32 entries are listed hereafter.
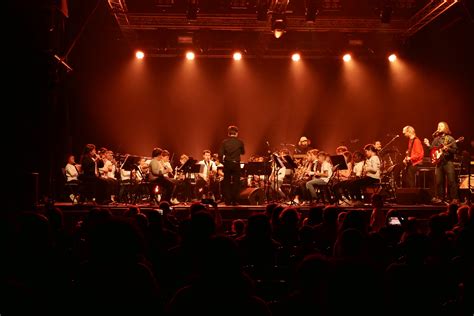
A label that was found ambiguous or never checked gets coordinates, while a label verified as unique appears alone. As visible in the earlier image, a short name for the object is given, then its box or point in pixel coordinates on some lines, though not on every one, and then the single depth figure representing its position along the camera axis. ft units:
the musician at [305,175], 52.21
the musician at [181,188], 54.54
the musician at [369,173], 46.39
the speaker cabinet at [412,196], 45.83
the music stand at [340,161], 43.91
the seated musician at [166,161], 53.67
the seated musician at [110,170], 54.75
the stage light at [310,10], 49.32
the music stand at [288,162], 44.99
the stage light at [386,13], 49.69
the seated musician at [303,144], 57.44
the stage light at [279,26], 46.98
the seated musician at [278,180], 52.33
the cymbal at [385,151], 53.98
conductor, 44.93
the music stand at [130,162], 46.37
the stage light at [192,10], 51.13
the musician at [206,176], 57.31
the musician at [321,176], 50.49
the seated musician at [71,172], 53.34
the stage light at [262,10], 50.14
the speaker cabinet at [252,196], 51.37
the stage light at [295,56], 65.30
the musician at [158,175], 49.75
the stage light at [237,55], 64.28
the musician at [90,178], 47.34
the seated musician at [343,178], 49.37
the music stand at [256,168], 46.06
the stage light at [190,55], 64.80
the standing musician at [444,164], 45.83
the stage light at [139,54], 65.05
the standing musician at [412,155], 48.19
